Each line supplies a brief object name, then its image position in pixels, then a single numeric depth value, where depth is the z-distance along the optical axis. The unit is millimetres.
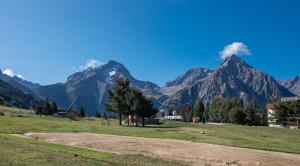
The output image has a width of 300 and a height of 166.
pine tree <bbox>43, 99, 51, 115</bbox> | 104295
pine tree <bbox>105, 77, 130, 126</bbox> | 52956
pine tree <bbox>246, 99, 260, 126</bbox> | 81923
